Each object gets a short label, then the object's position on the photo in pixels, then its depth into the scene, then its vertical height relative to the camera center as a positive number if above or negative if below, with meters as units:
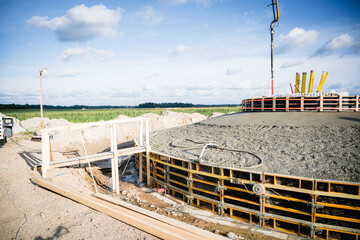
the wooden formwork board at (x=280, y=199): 6.79 -3.47
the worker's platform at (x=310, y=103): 12.98 -0.12
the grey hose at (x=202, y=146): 8.57 -2.14
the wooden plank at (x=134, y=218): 5.05 -2.94
